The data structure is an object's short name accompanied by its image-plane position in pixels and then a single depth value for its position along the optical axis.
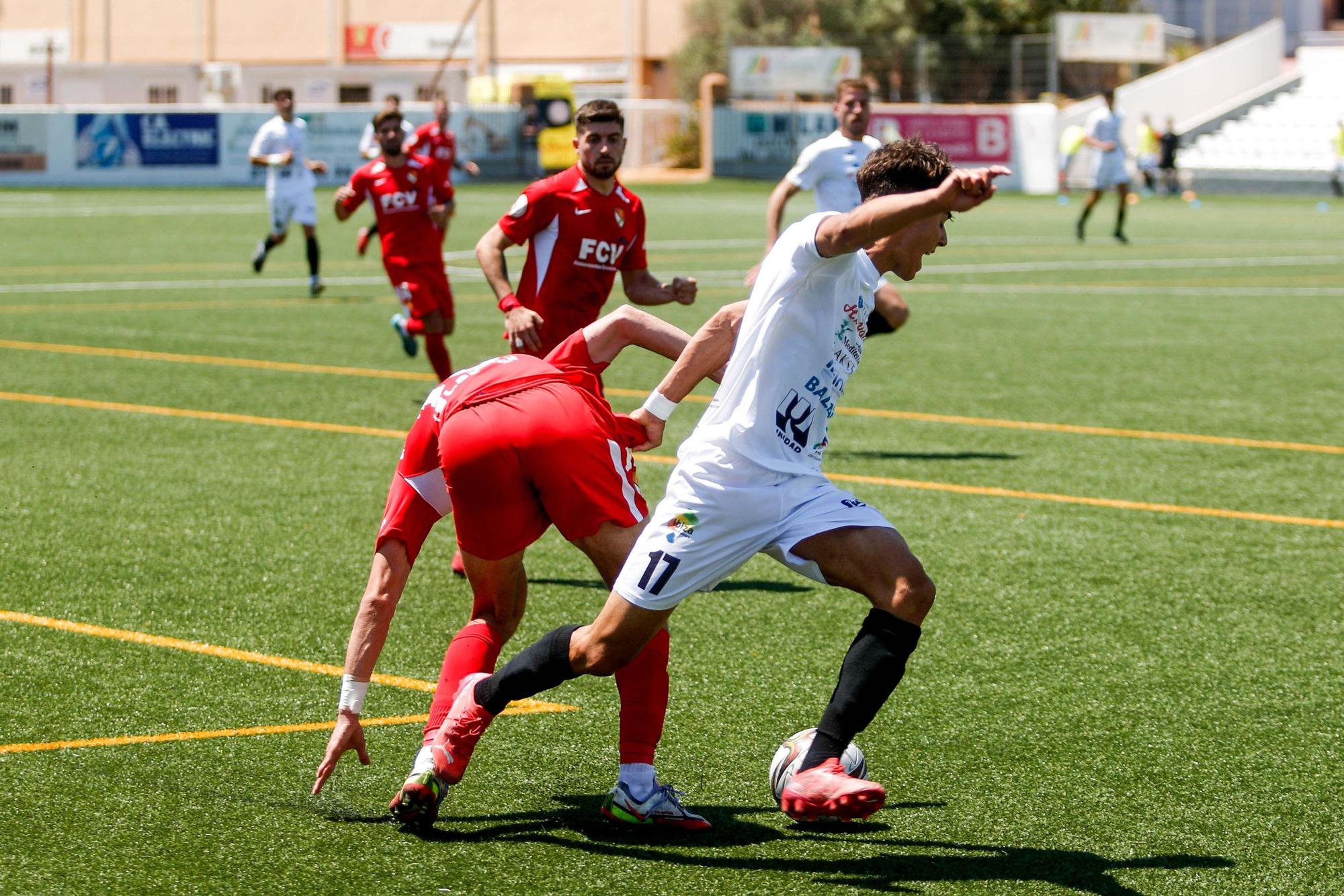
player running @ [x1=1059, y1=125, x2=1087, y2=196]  49.62
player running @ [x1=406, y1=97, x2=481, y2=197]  27.09
